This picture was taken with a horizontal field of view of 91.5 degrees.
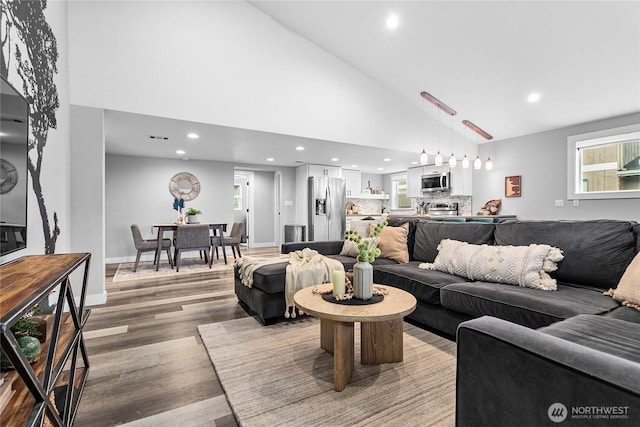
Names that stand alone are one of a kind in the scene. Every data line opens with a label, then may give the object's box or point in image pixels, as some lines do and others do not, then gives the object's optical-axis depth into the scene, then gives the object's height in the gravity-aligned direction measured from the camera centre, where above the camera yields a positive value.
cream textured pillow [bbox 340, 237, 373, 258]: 3.65 -0.44
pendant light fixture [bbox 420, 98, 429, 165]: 4.74 +0.82
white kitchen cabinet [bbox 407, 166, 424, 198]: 7.56 +0.77
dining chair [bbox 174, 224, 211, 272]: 5.09 -0.43
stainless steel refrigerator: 7.34 +0.11
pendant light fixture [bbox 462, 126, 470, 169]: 4.97 +1.24
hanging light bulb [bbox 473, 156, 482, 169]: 4.97 +0.79
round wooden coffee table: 1.71 -0.73
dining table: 5.17 -0.32
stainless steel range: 6.92 +0.08
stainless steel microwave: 6.73 +0.70
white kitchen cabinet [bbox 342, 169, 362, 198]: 8.28 +0.83
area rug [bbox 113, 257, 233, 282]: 4.75 -0.96
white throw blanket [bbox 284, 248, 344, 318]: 2.74 -0.55
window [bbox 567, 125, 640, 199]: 4.43 +0.73
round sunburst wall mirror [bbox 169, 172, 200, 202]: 6.67 +0.57
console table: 0.83 -0.49
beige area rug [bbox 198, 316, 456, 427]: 1.51 -0.99
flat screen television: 1.38 +0.22
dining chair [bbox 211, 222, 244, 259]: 5.78 -0.50
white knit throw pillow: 2.24 -0.40
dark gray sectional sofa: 0.82 -0.51
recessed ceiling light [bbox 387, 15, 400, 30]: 3.93 +2.45
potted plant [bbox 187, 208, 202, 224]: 5.62 -0.06
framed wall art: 5.78 +0.51
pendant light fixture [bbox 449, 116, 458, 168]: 4.71 +0.78
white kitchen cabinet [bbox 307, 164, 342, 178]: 7.49 +1.03
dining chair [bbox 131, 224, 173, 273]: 5.12 -0.53
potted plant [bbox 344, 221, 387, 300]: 1.94 -0.37
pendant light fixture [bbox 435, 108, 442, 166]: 5.36 +0.93
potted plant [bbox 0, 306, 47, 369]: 1.24 -0.53
